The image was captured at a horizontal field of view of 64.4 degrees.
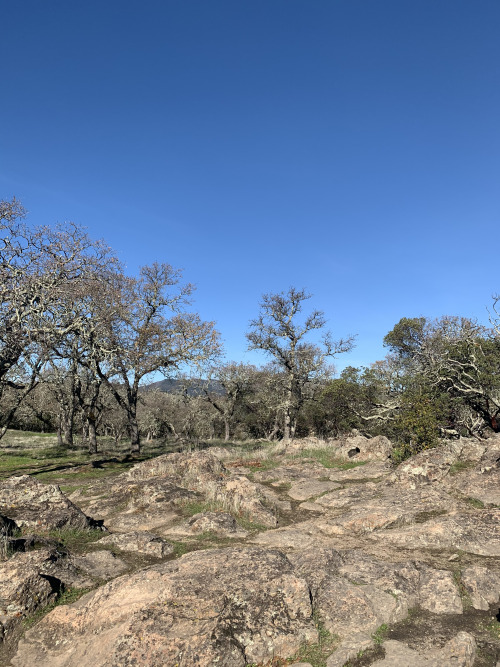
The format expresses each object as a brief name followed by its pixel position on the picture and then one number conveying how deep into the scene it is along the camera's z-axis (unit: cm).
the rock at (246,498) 1037
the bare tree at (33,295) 1647
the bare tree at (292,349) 3369
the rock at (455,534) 783
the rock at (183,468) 1387
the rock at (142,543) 807
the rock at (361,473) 1525
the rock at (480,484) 1095
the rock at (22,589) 559
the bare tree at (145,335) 2391
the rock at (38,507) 932
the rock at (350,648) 460
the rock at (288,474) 1534
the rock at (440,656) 439
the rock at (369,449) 1875
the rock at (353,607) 522
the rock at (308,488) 1300
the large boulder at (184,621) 455
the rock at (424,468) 1297
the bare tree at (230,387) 4553
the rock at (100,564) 700
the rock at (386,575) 600
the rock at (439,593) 567
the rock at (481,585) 579
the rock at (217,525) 928
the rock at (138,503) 1045
